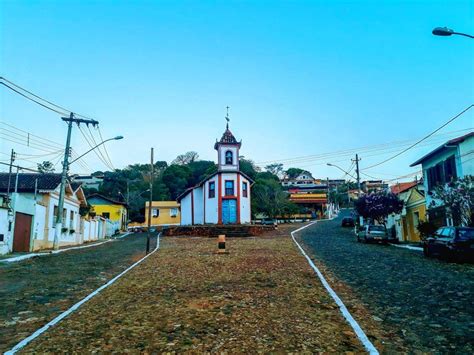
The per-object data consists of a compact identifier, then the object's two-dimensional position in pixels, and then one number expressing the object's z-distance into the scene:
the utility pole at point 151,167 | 23.05
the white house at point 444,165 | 23.67
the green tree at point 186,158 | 106.82
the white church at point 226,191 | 41.16
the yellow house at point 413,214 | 31.13
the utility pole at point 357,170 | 37.97
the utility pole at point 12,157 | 26.69
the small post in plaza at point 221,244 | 19.56
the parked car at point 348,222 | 51.44
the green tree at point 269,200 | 62.69
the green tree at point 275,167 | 133.00
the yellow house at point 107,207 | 59.34
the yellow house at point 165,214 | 68.50
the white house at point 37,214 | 21.91
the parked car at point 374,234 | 27.72
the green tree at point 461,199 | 19.47
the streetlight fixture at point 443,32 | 13.45
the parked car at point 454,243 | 15.56
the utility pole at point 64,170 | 24.64
